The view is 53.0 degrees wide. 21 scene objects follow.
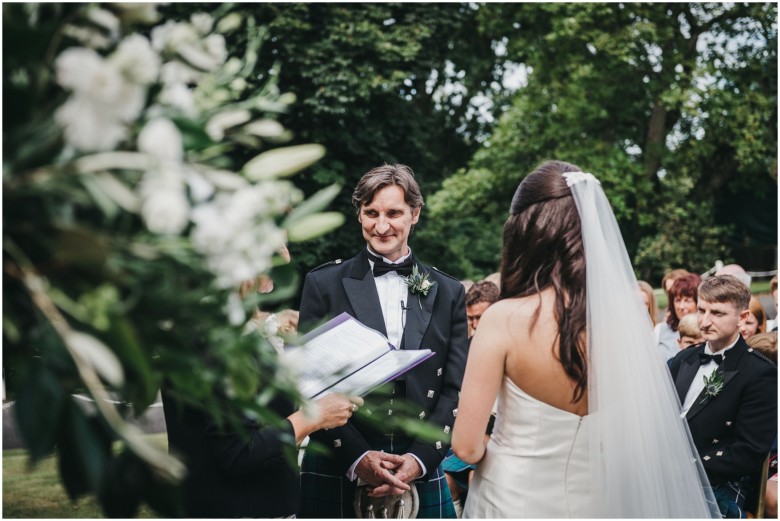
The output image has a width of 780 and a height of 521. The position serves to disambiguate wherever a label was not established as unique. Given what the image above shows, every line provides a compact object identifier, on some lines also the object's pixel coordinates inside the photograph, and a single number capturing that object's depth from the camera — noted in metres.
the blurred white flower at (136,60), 1.10
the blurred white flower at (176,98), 1.26
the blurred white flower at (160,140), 1.12
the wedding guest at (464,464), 4.62
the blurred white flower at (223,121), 1.28
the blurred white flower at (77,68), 1.08
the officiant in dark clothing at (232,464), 2.48
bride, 2.72
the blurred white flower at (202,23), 1.30
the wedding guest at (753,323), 6.00
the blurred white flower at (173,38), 1.28
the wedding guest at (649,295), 6.79
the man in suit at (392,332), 3.49
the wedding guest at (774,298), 6.89
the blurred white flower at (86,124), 1.08
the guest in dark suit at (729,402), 4.14
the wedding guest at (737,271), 7.48
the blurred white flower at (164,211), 1.08
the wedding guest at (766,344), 5.12
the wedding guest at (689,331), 5.77
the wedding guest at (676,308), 6.48
